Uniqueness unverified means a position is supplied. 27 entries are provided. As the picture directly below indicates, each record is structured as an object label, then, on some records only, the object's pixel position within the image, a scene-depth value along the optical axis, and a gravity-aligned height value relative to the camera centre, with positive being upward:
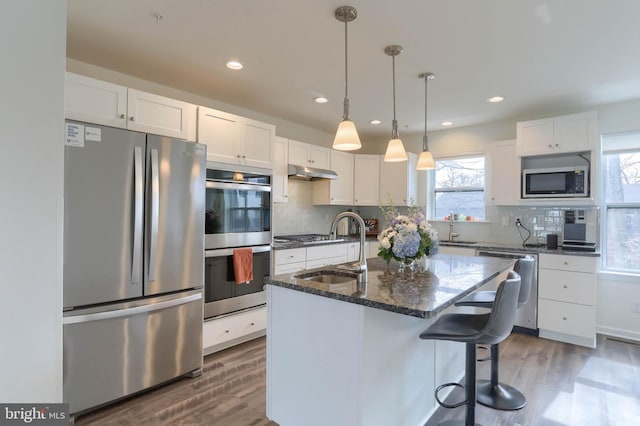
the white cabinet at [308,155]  4.27 +0.77
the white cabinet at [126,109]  2.28 +0.77
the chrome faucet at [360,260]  1.98 -0.30
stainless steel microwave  3.70 +0.37
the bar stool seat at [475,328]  1.69 -0.62
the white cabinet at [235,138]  3.06 +0.72
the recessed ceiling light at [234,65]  2.80 +1.24
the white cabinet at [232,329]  3.04 -1.12
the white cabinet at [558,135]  3.64 +0.91
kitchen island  1.60 -0.71
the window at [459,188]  4.74 +0.38
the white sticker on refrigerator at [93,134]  2.16 +0.50
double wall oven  3.03 -0.20
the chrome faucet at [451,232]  4.72 -0.26
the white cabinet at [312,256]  3.66 -0.52
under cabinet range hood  4.15 +0.51
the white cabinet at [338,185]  4.82 +0.40
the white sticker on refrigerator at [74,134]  2.10 +0.48
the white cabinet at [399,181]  4.98 +0.49
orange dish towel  3.19 -0.50
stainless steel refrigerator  2.12 -0.35
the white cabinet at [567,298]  3.44 -0.88
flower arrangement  2.17 -0.17
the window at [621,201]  3.74 +0.16
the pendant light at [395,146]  2.54 +0.52
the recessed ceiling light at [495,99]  3.59 +1.25
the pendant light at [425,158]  2.98 +0.50
